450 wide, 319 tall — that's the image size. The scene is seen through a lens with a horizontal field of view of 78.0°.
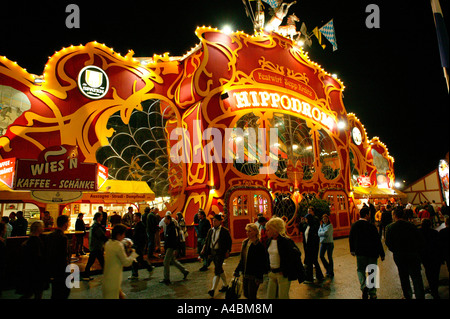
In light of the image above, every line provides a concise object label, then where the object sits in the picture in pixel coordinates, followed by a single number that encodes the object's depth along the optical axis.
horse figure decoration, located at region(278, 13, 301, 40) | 19.36
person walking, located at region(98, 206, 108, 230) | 11.35
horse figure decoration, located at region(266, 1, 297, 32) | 18.20
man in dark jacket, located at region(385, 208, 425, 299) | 4.89
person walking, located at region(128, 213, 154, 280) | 8.18
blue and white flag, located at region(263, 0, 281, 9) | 17.31
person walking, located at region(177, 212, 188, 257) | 9.68
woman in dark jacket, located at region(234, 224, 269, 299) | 4.34
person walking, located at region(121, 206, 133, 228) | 12.23
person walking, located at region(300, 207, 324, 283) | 6.72
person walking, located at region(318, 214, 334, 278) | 7.11
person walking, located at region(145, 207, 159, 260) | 9.27
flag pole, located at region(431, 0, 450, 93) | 5.42
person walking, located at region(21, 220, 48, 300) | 4.37
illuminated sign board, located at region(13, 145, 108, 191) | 7.82
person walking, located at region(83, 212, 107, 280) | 7.07
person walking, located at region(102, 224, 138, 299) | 4.24
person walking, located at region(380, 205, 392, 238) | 12.40
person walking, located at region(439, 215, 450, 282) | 5.11
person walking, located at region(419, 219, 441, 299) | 5.23
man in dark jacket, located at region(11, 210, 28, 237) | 9.68
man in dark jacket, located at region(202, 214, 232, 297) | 5.87
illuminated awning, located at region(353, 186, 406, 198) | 21.62
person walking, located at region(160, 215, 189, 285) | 7.04
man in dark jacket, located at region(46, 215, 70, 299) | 4.52
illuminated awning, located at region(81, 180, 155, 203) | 12.01
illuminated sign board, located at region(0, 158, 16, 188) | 8.21
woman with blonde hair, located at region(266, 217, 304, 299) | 4.16
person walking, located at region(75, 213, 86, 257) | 10.35
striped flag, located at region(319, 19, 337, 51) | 18.80
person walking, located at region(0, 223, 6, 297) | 4.83
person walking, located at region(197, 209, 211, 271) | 9.78
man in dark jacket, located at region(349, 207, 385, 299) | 5.24
